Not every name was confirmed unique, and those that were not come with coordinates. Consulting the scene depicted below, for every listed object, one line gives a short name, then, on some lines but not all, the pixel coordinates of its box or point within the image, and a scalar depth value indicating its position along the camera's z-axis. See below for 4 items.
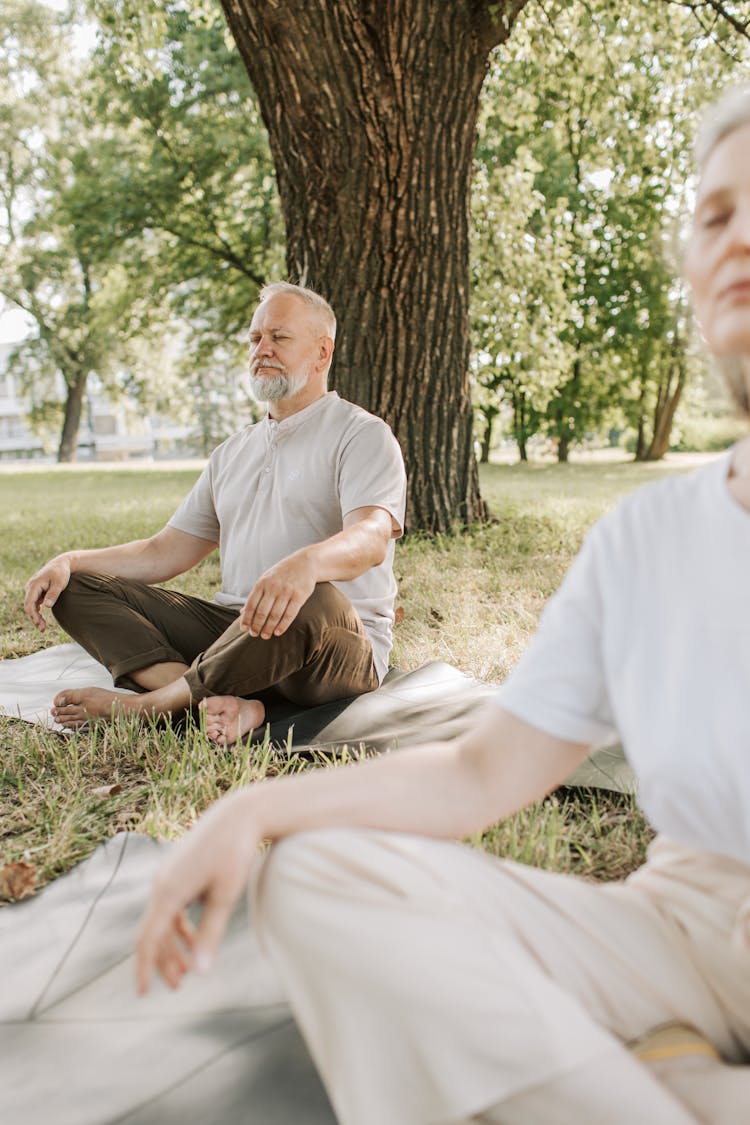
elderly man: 3.07
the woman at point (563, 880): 0.98
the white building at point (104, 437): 69.19
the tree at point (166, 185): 16.33
